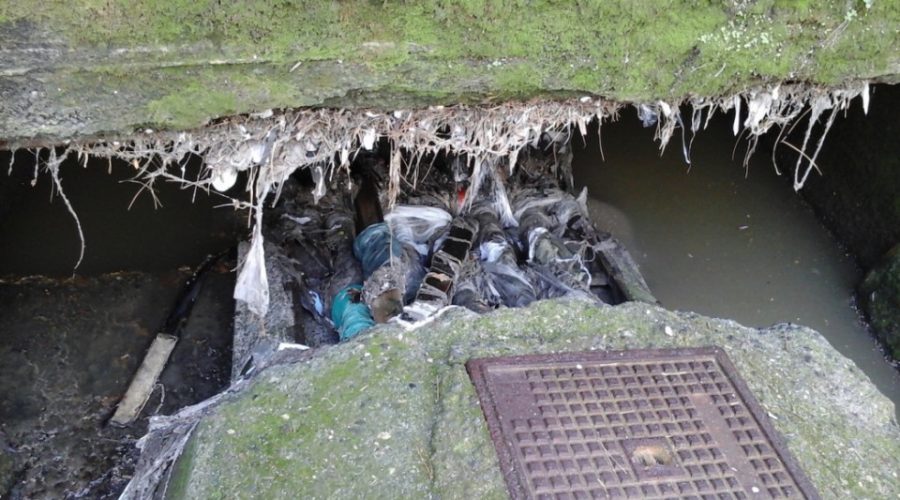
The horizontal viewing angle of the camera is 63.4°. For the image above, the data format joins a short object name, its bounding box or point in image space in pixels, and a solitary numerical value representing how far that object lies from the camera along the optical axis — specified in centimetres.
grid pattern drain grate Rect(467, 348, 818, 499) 237
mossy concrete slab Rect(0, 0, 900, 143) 225
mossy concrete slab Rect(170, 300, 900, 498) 233
